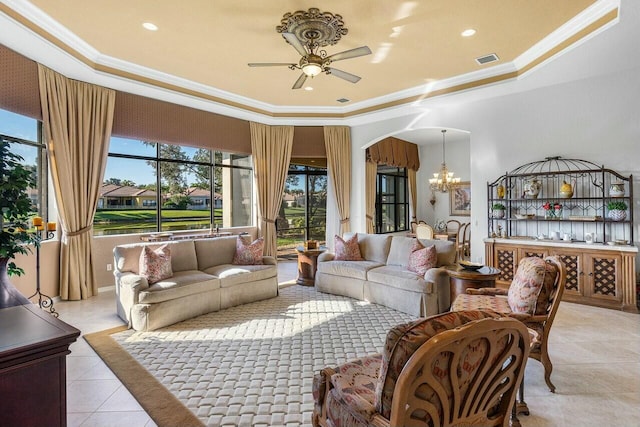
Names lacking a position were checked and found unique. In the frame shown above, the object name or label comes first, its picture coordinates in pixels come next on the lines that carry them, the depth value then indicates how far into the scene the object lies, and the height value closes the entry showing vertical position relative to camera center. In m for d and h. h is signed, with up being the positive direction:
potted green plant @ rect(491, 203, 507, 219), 5.59 -0.04
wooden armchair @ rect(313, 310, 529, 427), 1.20 -0.65
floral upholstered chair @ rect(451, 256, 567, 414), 2.49 -0.71
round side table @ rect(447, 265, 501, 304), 3.64 -0.78
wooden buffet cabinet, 4.26 -0.84
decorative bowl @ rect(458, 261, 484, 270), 3.87 -0.67
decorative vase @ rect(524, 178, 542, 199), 5.26 +0.30
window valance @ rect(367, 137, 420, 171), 8.15 +1.49
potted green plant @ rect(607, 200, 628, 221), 4.52 -0.06
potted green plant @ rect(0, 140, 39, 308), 1.72 +0.05
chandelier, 7.93 +0.67
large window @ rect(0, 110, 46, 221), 4.32 +0.97
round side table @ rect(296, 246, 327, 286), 5.78 -0.96
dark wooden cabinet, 1.12 -0.56
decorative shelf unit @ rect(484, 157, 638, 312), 4.38 -0.33
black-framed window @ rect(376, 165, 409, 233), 9.66 +0.29
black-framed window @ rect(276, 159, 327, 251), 8.42 +0.12
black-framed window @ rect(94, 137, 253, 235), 5.83 +0.48
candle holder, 4.11 -0.99
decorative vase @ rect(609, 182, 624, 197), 4.54 +0.22
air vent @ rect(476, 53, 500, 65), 4.73 +2.16
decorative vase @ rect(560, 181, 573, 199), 4.97 +0.25
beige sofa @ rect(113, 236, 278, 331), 3.69 -0.88
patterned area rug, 2.34 -1.34
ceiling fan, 3.60 +2.09
